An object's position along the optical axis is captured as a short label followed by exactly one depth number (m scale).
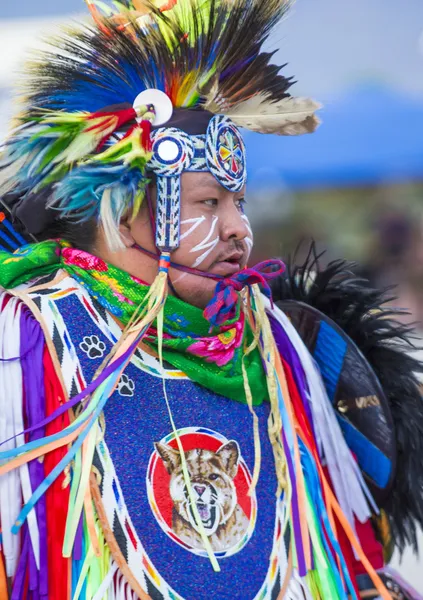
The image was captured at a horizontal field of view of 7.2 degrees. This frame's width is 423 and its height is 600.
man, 4.08
